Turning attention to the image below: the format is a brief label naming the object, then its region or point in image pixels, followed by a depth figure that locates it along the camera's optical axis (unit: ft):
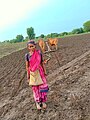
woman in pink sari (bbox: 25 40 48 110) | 6.72
